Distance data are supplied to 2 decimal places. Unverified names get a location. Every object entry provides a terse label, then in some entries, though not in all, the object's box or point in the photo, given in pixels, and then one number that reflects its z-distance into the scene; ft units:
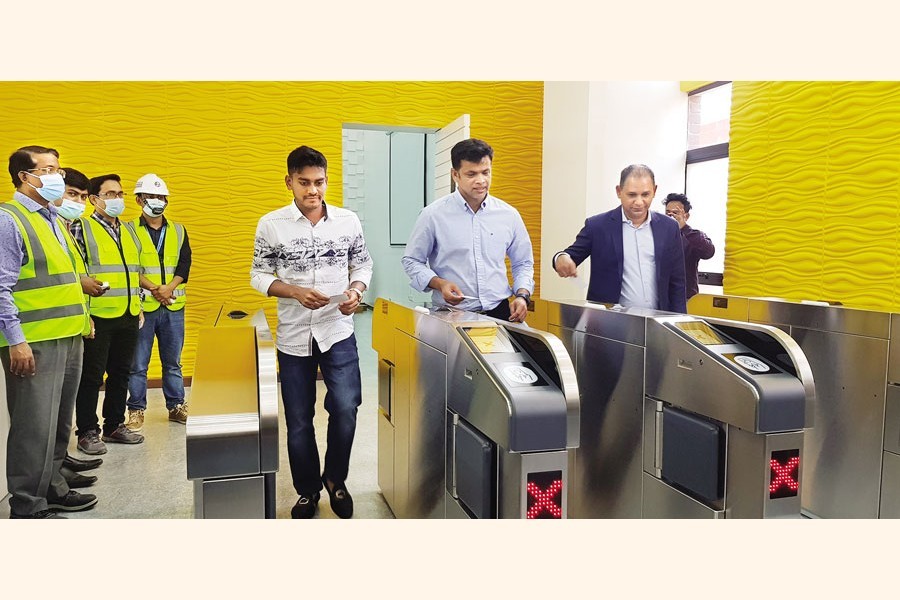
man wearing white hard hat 14.05
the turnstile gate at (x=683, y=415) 6.27
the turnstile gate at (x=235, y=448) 5.16
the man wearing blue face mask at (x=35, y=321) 8.19
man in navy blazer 9.42
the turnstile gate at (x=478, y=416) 5.51
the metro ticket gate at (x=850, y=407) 8.55
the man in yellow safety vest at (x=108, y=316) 12.34
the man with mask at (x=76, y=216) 10.58
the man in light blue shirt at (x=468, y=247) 9.18
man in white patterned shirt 8.57
